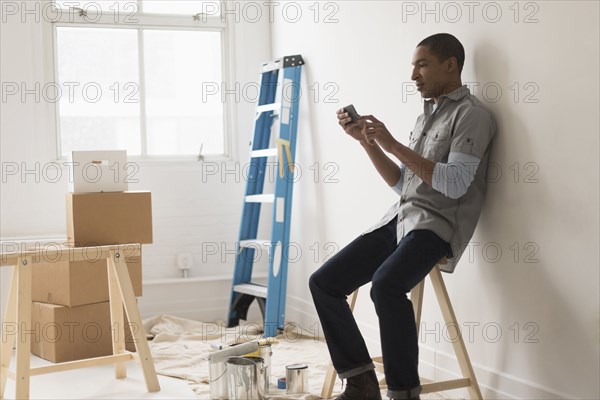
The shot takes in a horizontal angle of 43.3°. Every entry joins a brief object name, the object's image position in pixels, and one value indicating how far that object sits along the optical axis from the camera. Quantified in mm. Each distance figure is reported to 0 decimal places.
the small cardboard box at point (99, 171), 3596
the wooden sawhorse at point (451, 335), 2631
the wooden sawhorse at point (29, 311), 2916
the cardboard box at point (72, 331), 3826
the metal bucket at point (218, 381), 3064
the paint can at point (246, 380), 2949
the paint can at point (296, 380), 3117
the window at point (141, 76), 4727
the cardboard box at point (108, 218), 3543
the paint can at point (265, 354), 3134
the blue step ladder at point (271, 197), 4391
